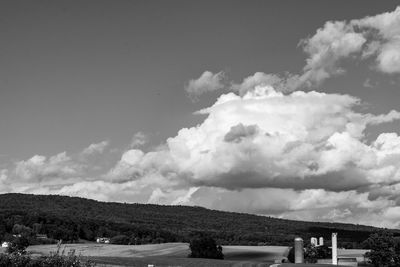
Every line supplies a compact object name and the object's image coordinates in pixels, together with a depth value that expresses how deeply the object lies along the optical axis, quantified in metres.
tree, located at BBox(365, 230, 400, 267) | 154.38
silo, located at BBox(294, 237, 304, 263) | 128.00
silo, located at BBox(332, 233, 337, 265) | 151.12
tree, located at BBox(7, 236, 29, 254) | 169.94
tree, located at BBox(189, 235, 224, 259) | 173.38
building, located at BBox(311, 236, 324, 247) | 176.29
